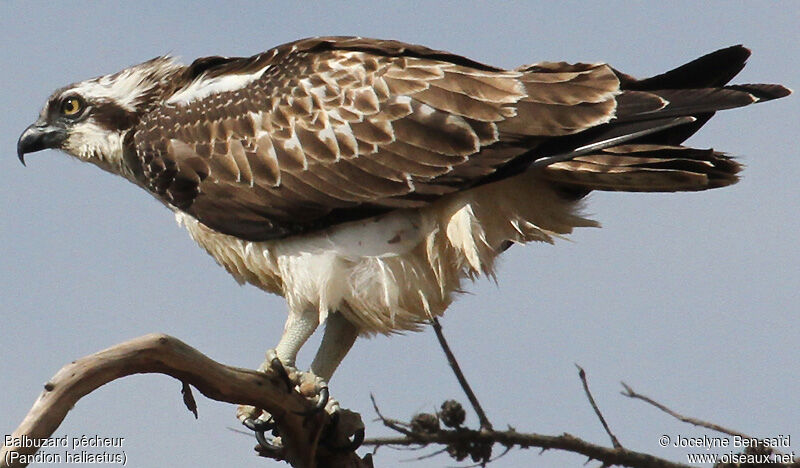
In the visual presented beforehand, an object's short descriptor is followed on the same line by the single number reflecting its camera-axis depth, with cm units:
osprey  1355
